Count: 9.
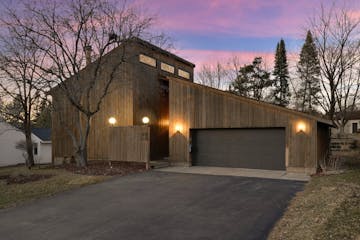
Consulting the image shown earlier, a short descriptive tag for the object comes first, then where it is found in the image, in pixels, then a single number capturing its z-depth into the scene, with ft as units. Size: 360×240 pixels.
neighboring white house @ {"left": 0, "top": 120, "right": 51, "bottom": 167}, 81.05
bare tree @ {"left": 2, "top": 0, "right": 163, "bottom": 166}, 40.42
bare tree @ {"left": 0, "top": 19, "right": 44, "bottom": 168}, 41.93
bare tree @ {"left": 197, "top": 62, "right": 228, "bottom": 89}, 103.55
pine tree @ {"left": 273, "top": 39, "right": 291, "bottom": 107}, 106.93
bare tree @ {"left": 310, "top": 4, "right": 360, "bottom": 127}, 70.23
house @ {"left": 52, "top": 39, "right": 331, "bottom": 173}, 38.45
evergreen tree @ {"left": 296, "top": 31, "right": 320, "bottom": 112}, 88.58
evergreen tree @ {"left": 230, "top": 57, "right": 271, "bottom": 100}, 99.50
